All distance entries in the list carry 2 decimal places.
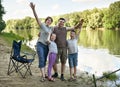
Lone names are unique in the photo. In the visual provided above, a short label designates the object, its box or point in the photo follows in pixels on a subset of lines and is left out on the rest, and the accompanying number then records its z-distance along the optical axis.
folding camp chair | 4.21
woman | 4.09
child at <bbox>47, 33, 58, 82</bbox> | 4.11
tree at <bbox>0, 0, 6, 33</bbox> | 15.97
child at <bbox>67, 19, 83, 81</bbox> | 4.26
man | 4.17
